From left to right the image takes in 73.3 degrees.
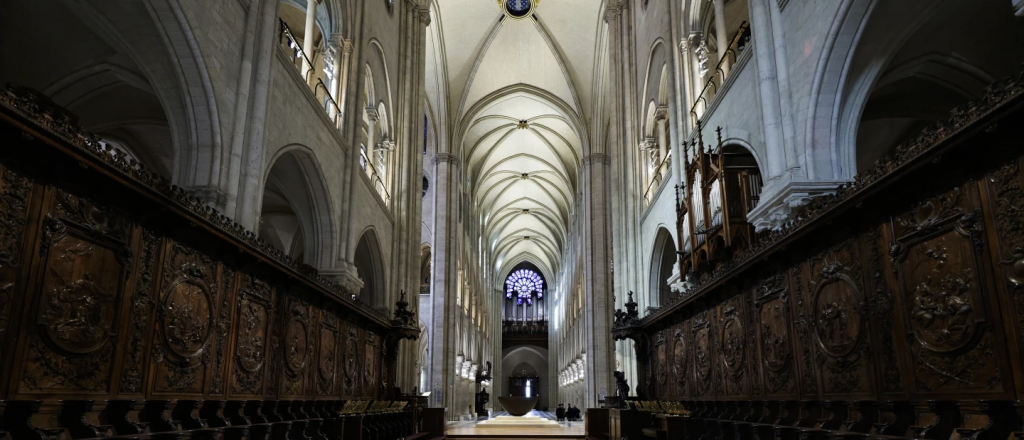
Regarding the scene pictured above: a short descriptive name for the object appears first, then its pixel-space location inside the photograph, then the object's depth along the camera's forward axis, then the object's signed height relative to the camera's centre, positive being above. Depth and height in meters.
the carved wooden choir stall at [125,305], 4.26 +0.73
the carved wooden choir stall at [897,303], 4.16 +0.72
